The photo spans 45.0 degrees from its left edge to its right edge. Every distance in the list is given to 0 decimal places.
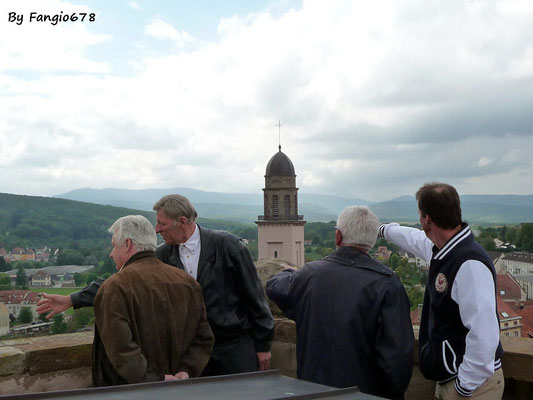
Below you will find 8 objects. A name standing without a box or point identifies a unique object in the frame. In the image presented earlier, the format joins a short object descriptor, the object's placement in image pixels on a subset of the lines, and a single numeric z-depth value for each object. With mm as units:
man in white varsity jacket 2525
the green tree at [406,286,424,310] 48525
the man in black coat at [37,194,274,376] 3398
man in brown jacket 2775
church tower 61281
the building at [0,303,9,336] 33750
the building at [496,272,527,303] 47544
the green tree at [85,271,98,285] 55769
